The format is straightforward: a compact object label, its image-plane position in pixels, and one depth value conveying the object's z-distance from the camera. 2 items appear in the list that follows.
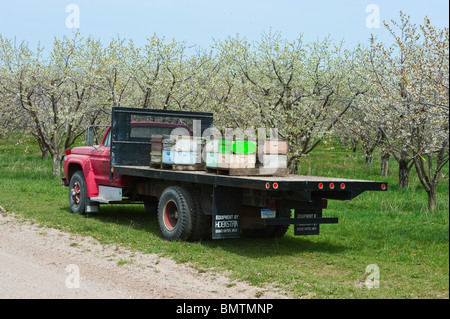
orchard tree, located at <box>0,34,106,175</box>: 23.44
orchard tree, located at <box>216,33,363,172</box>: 19.23
